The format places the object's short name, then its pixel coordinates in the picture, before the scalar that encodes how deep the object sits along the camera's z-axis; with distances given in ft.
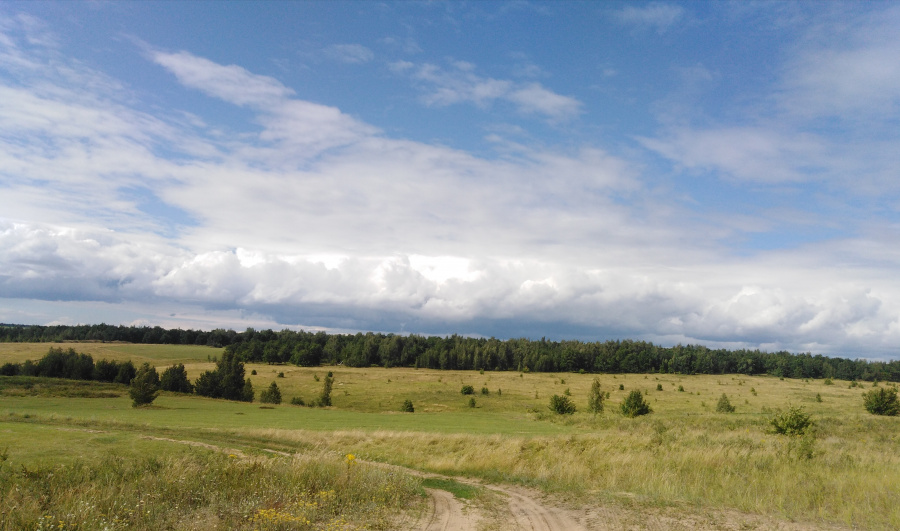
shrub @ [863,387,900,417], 157.07
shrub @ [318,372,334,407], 229.45
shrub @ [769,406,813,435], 84.74
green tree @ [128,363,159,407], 172.04
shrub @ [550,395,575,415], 173.27
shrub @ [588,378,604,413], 173.78
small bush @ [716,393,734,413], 169.78
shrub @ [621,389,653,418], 155.53
